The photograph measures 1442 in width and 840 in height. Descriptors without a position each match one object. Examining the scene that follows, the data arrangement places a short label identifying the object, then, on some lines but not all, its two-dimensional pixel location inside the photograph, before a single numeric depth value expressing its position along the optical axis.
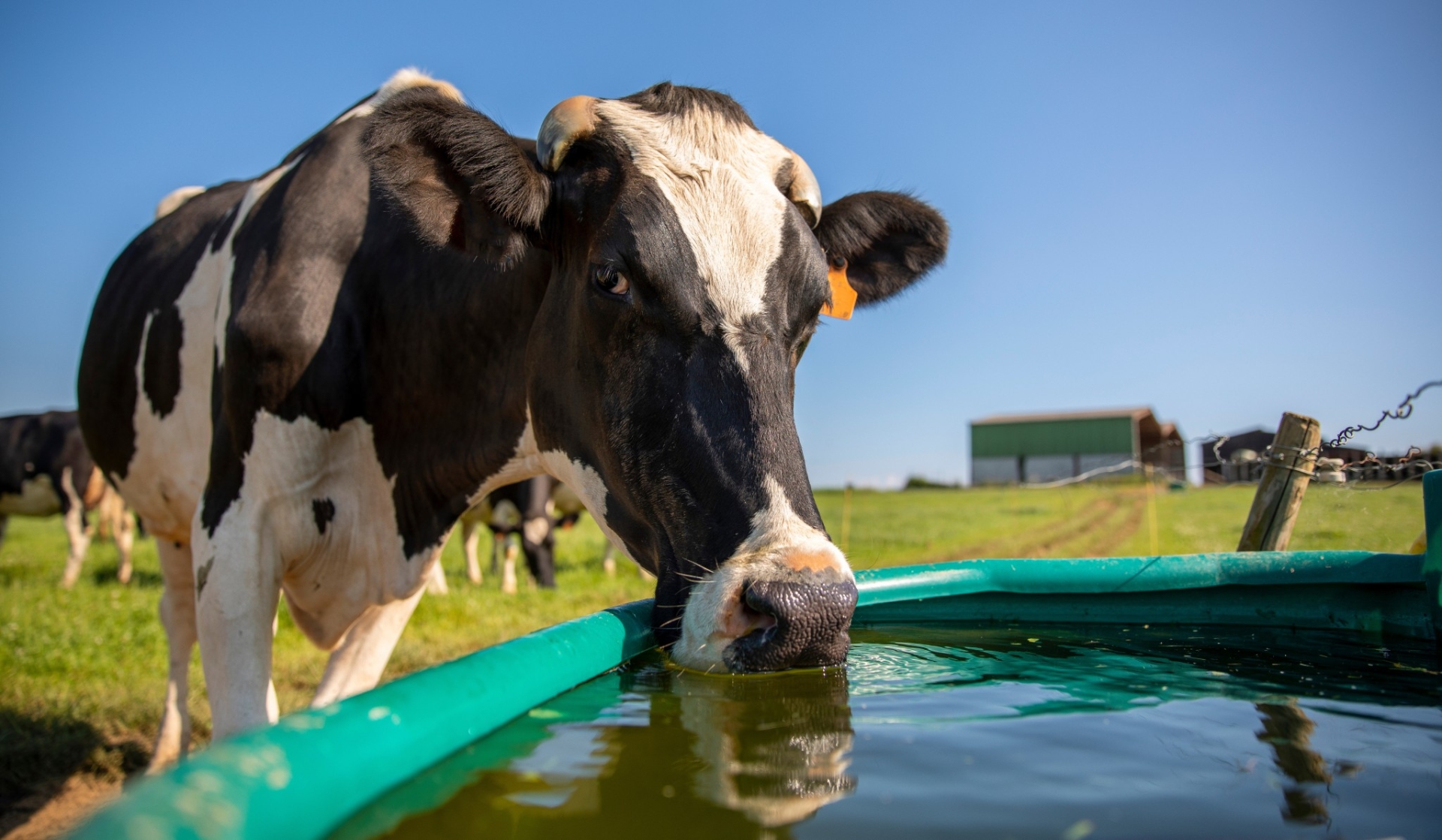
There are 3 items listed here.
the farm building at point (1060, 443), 53.59
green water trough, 0.78
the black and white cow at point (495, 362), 2.20
